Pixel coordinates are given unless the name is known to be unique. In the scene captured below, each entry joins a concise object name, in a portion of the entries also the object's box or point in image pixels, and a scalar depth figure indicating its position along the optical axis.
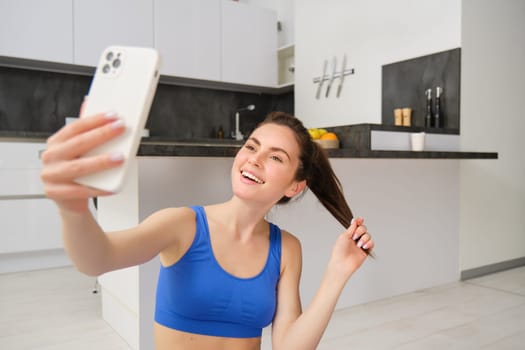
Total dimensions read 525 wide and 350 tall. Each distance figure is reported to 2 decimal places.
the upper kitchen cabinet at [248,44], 4.38
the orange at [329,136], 2.39
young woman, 0.99
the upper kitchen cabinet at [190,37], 4.02
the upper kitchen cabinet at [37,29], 3.32
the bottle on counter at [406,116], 3.05
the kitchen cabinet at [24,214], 3.11
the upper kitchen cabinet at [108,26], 3.62
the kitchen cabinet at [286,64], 4.64
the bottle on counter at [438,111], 3.04
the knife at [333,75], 3.93
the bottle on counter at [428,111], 3.07
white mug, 2.61
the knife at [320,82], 4.05
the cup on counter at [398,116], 3.12
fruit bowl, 2.32
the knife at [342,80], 3.85
